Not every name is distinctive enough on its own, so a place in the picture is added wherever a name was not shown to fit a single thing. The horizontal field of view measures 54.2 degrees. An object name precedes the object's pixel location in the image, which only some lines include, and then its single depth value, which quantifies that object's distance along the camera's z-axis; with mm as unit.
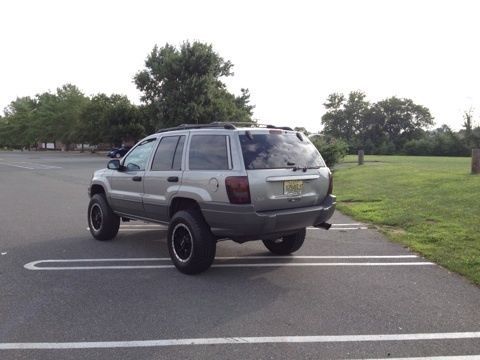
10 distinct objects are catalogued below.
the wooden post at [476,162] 14380
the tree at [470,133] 59000
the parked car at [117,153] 37353
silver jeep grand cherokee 5422
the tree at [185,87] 47525
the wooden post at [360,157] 25570
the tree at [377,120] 90625
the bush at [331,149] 19875
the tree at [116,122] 54156
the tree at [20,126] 92375
